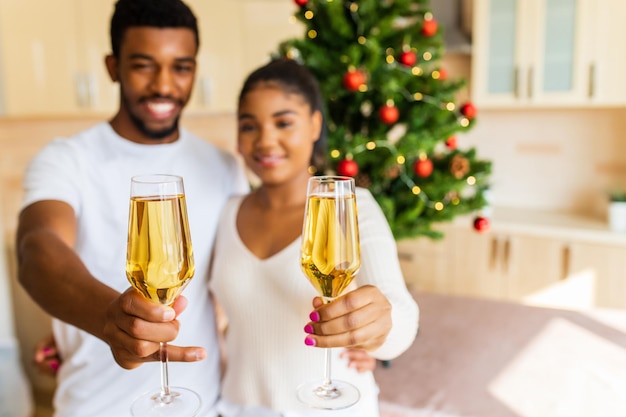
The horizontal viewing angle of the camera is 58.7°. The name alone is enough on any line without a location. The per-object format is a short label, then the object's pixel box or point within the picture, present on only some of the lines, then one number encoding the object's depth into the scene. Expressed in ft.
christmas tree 5.22
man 3.11
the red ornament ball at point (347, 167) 5.06
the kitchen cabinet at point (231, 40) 9.70
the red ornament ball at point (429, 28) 5.37
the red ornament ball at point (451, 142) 5.67
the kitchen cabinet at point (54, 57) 6.84
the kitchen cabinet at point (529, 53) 9.21
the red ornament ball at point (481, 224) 5.66
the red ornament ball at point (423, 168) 5.28
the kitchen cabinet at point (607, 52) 8.92
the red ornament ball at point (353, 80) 5.02
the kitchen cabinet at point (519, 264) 8.81
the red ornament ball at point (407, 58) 5.24
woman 3.04
